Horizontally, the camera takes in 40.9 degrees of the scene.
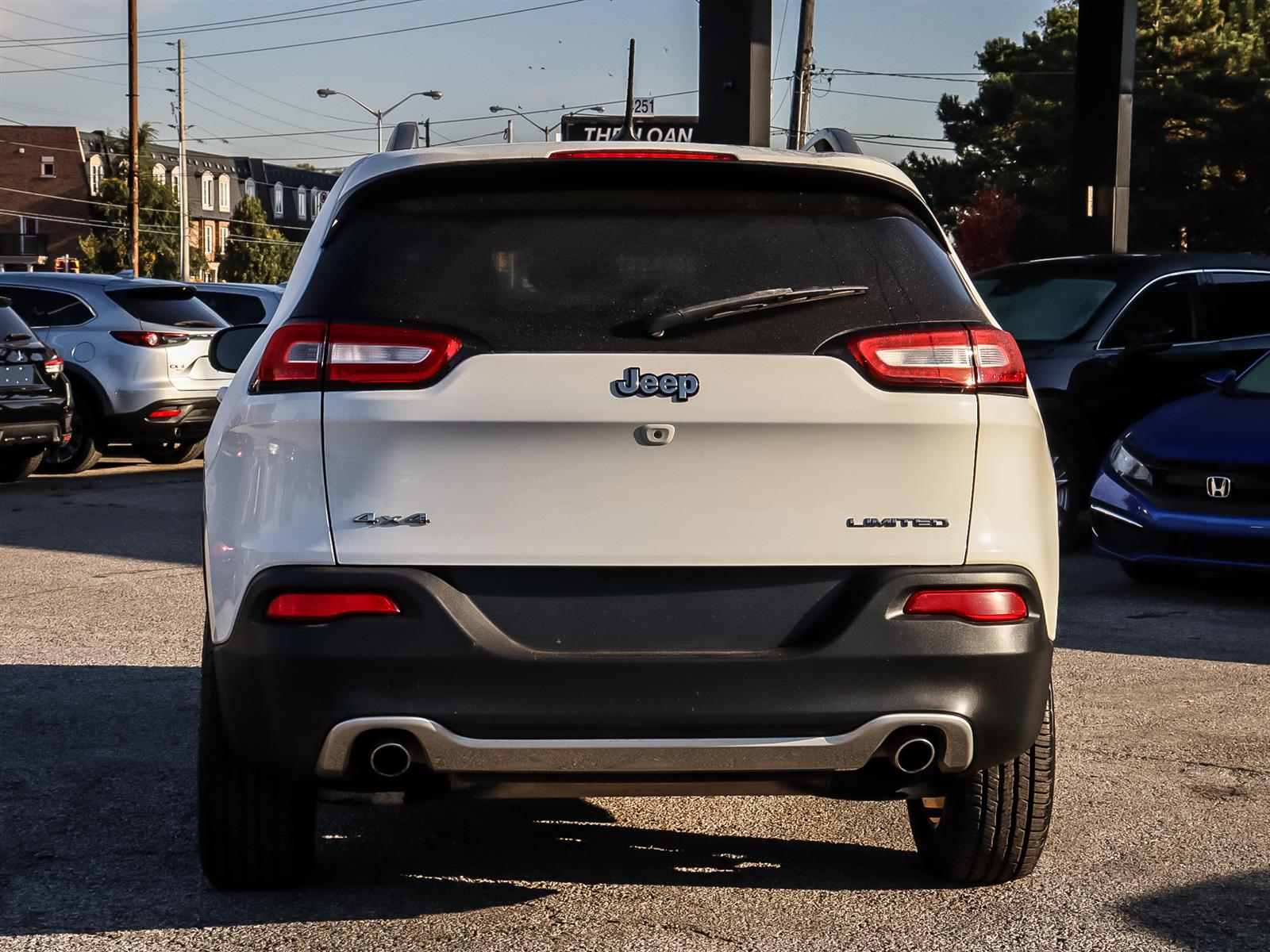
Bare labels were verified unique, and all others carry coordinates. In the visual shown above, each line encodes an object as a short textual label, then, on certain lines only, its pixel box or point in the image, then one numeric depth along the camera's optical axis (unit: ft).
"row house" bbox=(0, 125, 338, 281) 308.60
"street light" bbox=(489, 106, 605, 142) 191.29
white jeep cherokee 11.23
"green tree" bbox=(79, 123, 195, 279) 264.52
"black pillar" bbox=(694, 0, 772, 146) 53.06
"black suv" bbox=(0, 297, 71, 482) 44.21
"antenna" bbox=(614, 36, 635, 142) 172.39
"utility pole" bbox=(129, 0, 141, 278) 153.38
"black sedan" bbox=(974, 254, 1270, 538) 35.12
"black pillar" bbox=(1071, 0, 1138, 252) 53.72
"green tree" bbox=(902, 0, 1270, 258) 161.17
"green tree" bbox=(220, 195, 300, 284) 302.86
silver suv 50.62
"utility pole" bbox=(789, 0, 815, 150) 113.39
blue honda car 28.04
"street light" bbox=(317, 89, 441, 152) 181.37
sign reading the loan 145.28
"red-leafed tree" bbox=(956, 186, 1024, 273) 185.47
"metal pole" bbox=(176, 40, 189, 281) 216.33
